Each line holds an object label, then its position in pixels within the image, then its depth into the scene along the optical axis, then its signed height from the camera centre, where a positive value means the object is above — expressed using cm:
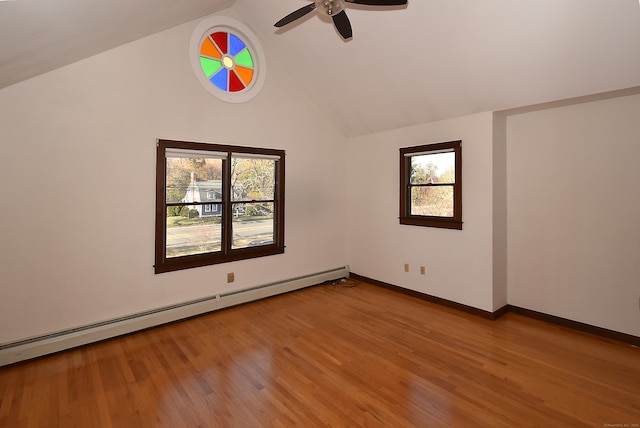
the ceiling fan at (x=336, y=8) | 224 +154
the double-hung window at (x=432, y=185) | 390 +42
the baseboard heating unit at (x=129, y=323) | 271 -109
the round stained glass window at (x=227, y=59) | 368 +196
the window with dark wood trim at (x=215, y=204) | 351 +16
